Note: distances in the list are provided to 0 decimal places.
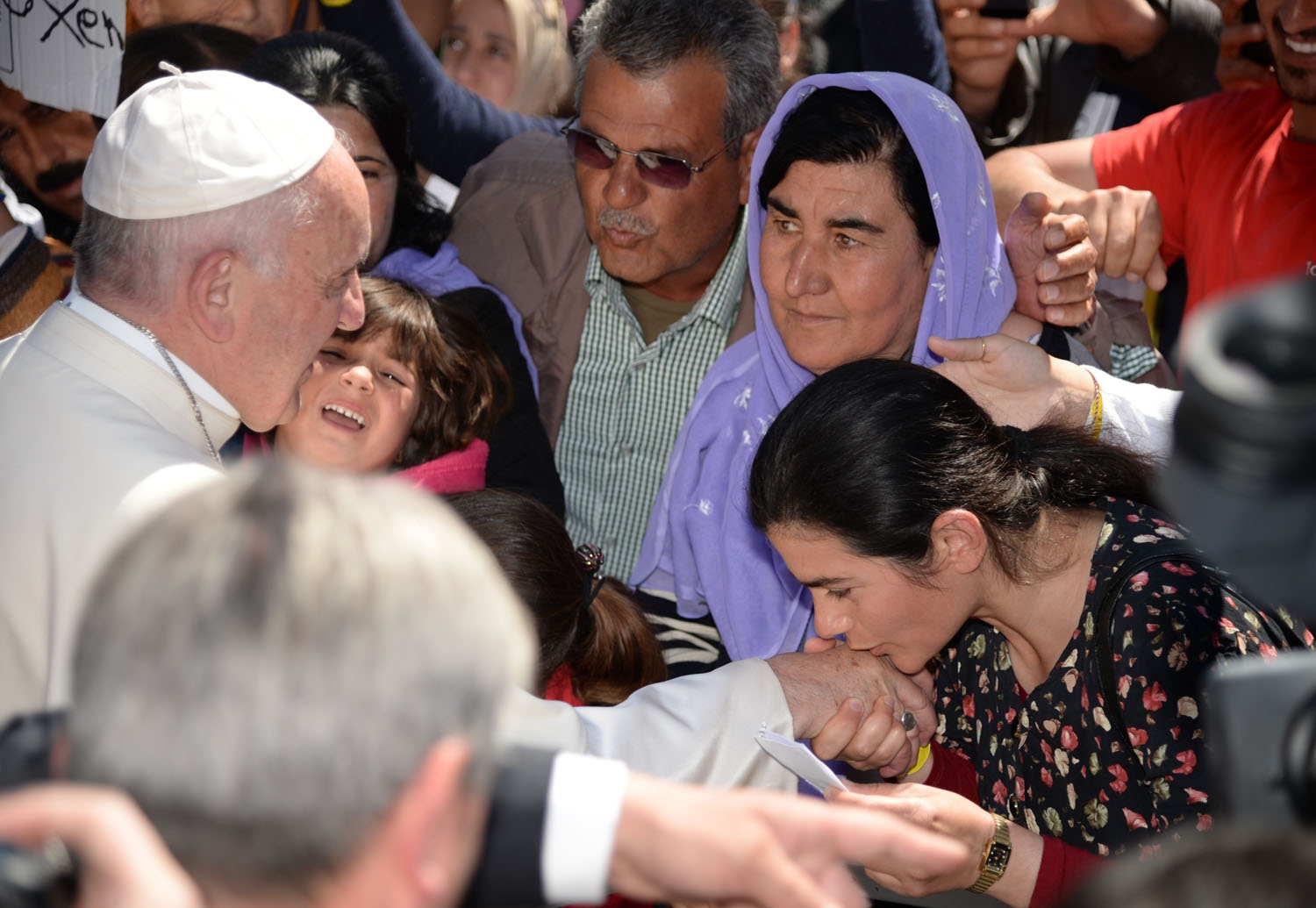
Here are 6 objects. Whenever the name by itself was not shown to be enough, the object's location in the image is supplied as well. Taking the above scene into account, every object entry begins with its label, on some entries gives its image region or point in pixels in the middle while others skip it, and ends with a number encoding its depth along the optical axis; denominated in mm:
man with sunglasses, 3596
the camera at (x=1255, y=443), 889
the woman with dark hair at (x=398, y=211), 3527
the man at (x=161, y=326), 2020
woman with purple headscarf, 3133
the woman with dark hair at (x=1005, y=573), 2375
